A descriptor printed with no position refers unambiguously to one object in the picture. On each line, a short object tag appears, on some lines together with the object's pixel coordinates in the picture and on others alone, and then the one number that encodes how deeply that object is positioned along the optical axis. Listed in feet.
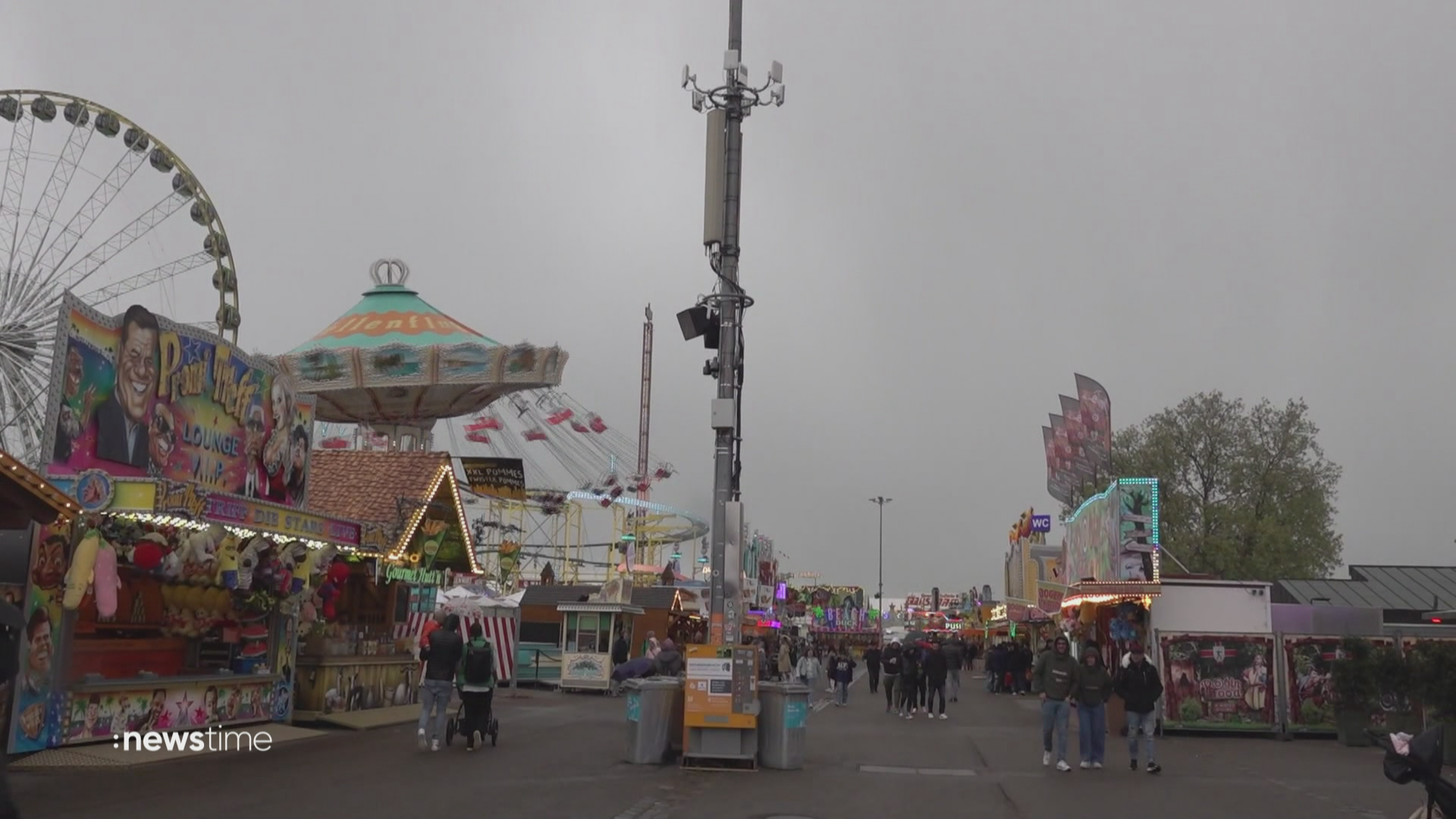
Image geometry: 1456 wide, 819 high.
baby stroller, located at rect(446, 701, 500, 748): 50.24
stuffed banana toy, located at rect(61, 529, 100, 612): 39.04
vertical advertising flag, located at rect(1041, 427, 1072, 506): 137.08
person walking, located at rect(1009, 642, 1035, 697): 118.62
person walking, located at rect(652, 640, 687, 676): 57.47
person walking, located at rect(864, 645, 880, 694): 112.37
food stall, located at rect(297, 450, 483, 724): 60.29
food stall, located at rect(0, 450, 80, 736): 32.50
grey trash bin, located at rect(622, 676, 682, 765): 45.50
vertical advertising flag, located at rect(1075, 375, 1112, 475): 121.70
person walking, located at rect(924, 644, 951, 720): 79.87
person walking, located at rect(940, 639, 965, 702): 94.12
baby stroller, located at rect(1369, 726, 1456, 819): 26.27
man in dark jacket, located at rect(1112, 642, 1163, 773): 46.88
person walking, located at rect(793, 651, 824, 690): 100.94
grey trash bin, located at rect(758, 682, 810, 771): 45.06
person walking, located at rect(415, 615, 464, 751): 47.88
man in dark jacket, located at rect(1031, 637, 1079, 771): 47.09
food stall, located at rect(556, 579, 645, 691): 101.86
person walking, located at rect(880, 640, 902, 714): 84.23
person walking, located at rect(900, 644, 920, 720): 80.59
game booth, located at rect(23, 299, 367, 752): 40.42
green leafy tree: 140.15
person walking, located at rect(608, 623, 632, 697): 100.89
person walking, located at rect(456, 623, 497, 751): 48.88
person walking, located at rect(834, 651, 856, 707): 92.53
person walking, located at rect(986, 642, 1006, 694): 120.98
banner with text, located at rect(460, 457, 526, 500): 109.09
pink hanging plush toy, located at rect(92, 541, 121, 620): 39.78
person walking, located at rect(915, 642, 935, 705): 82.64
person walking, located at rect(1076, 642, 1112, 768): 47.03
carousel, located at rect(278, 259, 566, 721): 64.49
